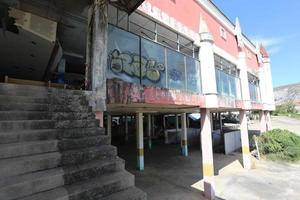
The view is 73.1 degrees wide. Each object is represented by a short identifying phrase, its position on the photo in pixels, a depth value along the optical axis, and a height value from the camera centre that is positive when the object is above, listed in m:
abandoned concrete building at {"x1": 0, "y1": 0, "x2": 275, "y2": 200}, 2.52 +1.12
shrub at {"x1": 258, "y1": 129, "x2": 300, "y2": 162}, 13.89 -2.26
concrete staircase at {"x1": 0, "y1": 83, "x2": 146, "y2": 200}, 2.21 -0.44
